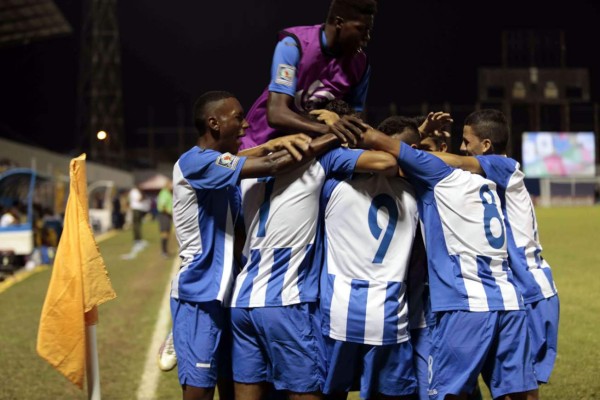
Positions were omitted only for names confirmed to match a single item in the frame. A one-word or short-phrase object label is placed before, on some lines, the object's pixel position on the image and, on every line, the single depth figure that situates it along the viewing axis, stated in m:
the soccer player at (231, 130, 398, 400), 4.07
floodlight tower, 59.91
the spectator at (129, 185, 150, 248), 23.89
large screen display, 56.75
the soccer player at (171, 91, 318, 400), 4.12
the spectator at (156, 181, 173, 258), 20.00
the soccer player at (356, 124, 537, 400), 4.09
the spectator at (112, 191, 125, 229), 37.47
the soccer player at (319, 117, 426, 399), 4.03
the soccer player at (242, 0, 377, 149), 4.19
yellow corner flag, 4.22
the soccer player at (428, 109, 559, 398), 4.51
